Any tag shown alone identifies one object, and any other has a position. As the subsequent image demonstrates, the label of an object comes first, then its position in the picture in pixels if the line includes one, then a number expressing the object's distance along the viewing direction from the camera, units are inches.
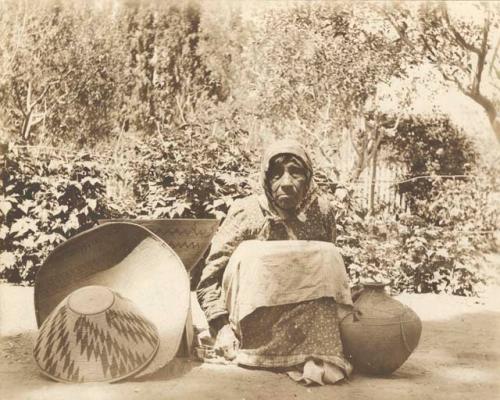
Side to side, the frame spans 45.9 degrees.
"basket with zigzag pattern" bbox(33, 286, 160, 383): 123.6
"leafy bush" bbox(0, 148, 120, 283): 253.0
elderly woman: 127.8
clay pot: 129.1
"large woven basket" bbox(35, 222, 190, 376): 141.6
